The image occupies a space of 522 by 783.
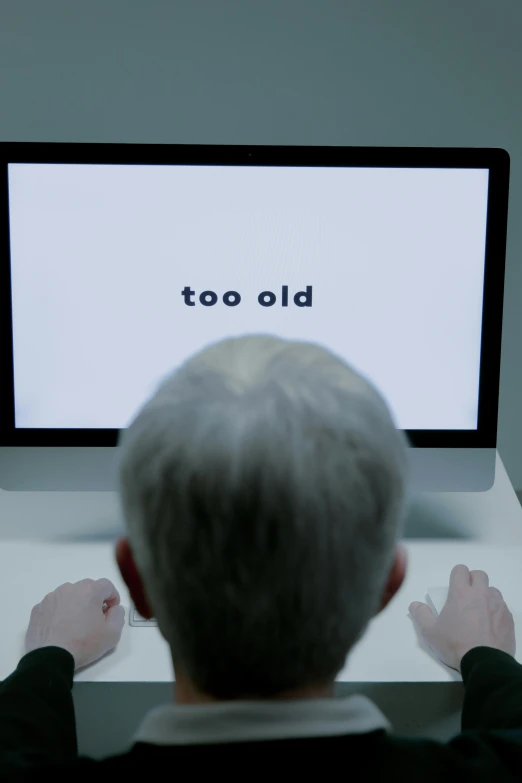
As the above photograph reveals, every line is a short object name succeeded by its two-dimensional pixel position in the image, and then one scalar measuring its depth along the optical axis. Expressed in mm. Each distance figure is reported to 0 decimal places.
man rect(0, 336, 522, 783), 1660
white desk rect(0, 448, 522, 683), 2200
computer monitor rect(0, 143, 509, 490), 2303
